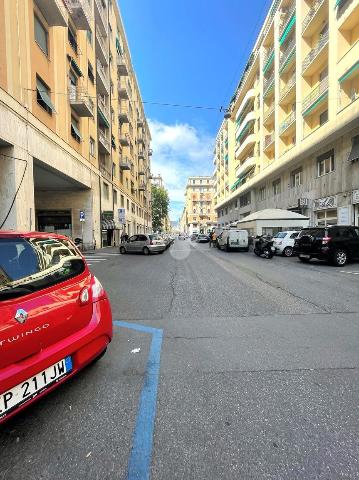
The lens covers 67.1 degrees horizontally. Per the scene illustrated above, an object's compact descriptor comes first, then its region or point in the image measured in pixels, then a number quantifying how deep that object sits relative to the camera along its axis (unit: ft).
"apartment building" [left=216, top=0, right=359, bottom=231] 57.41
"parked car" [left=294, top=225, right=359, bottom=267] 37.01
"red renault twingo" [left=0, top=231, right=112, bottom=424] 6.22
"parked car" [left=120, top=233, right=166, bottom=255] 65.16
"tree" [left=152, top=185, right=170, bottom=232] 268.93
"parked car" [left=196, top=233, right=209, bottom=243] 150.64
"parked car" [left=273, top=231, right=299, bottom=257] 53.57
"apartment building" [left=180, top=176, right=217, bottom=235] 380.37
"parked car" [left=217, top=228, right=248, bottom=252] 69.10
